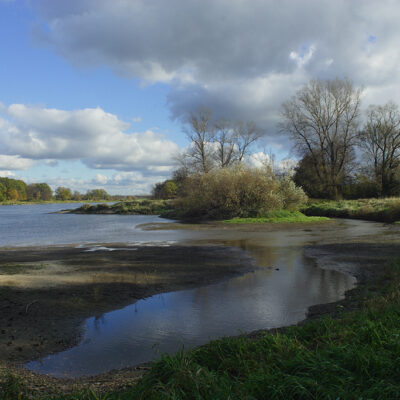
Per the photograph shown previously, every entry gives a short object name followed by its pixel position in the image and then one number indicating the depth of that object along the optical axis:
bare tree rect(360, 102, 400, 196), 47.88
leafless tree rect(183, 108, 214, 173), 52.44
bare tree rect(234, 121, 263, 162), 54.03
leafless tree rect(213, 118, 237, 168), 53.84
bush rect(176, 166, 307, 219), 33.56
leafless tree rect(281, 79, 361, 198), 47.59
